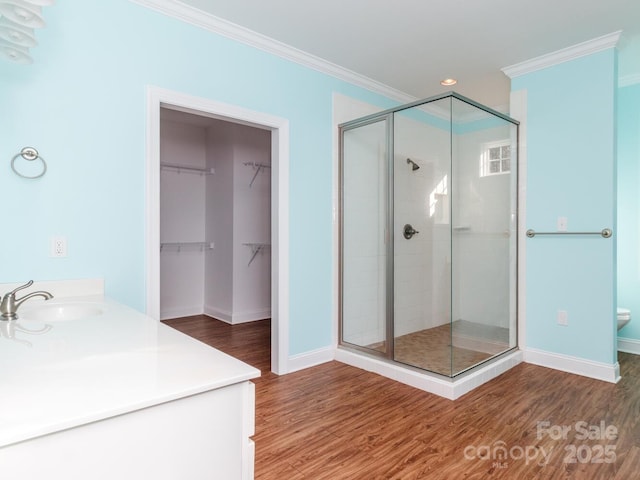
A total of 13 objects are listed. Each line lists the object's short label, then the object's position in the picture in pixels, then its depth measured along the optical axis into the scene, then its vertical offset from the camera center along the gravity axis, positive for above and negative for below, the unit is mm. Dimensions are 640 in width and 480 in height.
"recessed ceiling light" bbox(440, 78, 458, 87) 3705 +1466
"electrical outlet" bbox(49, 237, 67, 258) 2047 -73
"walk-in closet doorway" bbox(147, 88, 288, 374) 4848 +193
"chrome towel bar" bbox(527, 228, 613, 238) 2916 +14
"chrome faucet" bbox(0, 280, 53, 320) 1582 -304
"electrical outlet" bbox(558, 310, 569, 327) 3170 -674
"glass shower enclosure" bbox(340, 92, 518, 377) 3078 -4
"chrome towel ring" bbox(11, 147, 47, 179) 1940 +383
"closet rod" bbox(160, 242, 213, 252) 4932 -151
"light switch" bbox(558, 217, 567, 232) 3156 +87
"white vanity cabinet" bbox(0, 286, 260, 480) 735 -365
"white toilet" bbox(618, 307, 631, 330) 3354 -716
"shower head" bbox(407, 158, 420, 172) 3334 +597
